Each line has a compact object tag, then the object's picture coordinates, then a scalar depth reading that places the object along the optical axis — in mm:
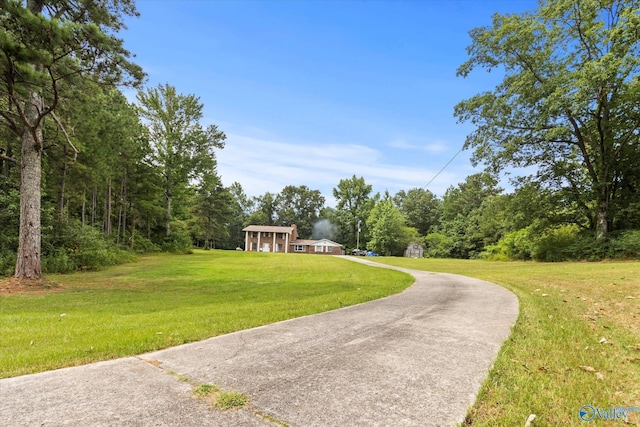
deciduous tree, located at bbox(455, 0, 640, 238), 16703
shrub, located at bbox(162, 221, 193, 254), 29094
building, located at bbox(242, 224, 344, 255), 57969
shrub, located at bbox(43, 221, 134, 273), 13602
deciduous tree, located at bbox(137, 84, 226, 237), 30578
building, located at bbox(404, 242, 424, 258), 55341
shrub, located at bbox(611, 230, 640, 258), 16145
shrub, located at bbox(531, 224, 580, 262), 19655
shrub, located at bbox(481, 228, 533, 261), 24984
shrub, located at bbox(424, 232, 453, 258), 47219
